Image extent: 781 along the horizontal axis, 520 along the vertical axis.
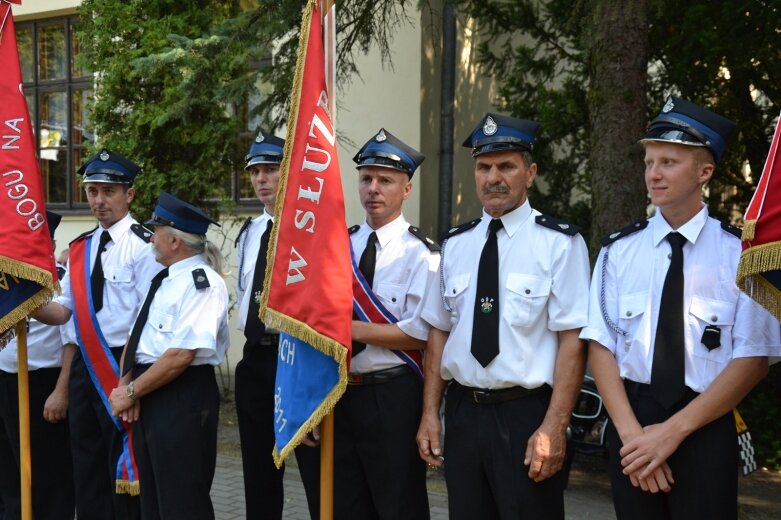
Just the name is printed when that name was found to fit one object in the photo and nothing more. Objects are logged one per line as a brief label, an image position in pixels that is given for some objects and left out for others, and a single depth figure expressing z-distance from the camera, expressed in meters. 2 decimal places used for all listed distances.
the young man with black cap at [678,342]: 2.85
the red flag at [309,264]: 3.62
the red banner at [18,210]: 4.55
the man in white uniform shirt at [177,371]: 4.06
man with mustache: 3.21
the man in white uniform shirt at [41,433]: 5.01
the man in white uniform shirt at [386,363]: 3.76
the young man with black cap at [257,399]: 4.69
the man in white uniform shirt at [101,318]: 4.60
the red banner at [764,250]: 2.69
